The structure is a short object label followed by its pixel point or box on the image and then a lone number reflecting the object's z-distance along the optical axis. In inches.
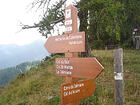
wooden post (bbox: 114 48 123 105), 96.7
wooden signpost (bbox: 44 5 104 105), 92.0
